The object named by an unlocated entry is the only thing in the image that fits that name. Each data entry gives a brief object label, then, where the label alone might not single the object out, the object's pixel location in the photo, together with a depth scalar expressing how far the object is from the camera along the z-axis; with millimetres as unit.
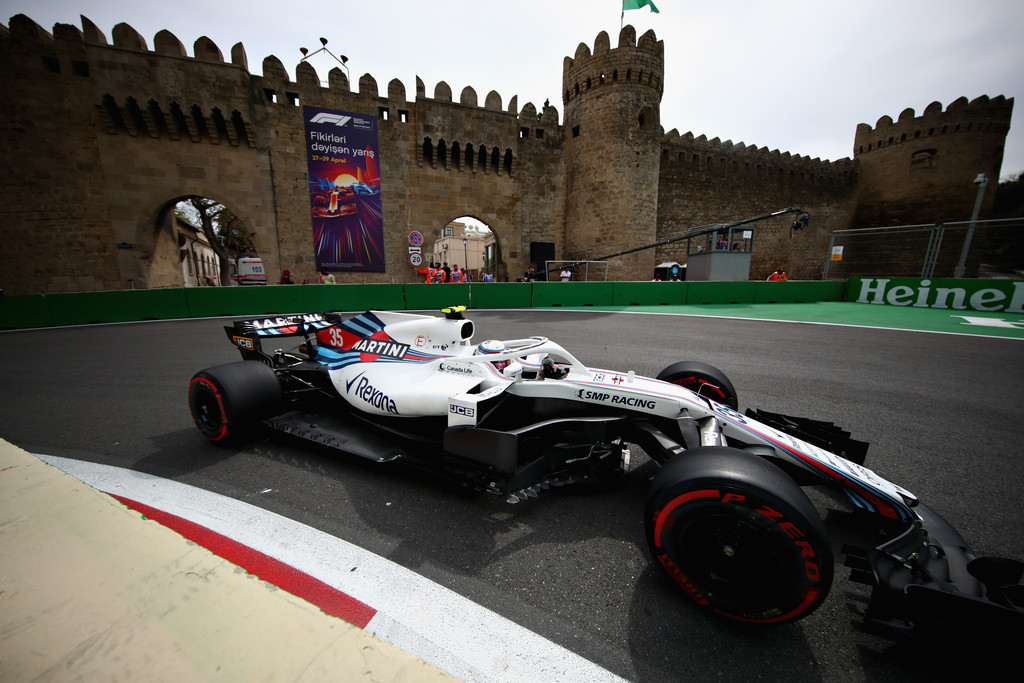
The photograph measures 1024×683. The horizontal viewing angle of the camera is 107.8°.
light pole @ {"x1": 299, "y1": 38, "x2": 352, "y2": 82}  15758
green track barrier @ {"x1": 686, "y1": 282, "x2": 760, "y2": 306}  14147
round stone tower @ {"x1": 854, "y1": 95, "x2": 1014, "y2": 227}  24172
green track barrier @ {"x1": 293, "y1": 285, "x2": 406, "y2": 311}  12719
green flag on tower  16734
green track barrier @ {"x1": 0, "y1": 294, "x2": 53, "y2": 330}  9578
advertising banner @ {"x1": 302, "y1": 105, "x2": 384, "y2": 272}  16141
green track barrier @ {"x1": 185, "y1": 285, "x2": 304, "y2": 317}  11383
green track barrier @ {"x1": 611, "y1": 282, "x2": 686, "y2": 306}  13930
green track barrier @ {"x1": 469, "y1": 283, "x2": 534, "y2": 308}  13484
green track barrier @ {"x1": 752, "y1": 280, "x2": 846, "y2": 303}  14539
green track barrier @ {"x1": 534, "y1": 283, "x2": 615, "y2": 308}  13672
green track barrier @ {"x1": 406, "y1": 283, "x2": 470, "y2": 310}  13234
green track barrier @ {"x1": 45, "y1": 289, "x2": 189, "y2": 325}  10125
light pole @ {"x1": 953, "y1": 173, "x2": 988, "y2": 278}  13258
